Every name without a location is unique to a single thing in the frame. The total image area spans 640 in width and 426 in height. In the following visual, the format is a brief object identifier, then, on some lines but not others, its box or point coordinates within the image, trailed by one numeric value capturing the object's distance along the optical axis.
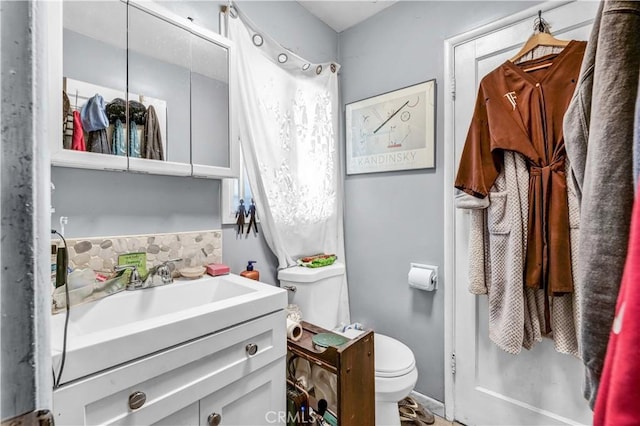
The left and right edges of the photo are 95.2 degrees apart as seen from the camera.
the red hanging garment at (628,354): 0.26
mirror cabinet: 0.99
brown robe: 1.18
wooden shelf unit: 1.09
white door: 1.28
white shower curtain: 1.52
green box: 1.14
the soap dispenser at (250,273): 1.43
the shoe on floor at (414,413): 1.56
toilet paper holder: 1.62
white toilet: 1.31
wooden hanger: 1.25
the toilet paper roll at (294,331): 1.23
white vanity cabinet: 0.70
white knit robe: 1.20
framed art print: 1.68
